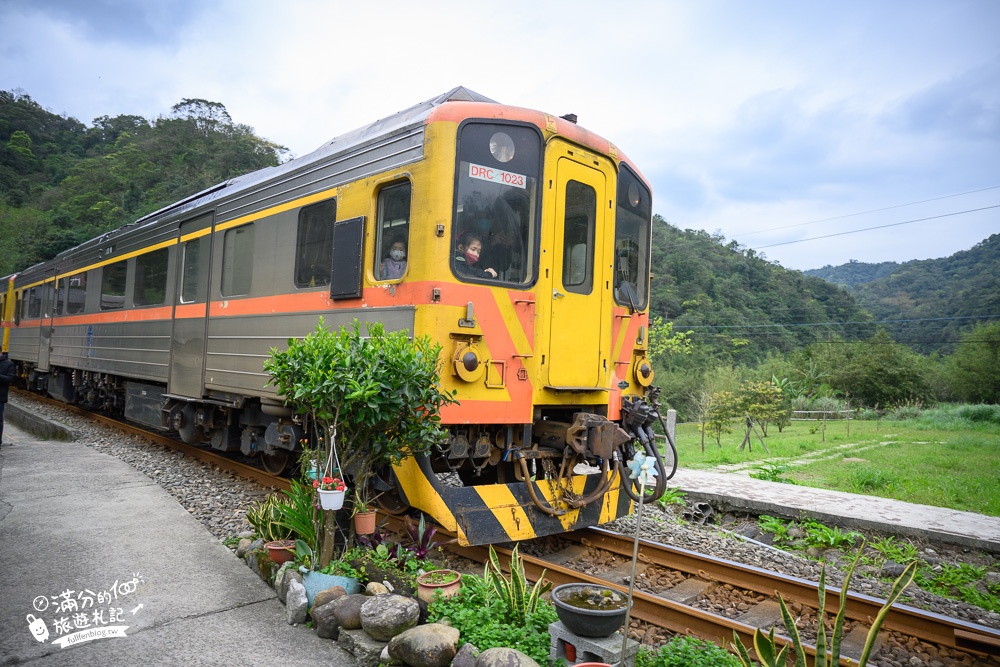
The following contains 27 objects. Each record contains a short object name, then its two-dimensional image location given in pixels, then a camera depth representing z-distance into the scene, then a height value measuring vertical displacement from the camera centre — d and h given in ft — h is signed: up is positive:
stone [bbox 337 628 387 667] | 10.95 -4.83
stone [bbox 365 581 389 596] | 12.74 -4.41
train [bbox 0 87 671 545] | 15.30 +1.90
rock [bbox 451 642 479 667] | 10.03 -4.47
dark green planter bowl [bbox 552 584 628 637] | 9.92 -3.69
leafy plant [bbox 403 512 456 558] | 14.63 -4.11
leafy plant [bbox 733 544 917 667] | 8.52 -3.46
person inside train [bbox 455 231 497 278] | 15.44 +2.56
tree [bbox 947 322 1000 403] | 122.01 +3.89
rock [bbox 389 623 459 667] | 10.37 -4.48
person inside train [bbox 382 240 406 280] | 15.90 +2.38
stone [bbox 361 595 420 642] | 11.18 -4.35
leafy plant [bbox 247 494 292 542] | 15.71 -4.08
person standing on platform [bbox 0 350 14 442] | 28.30 -1.25
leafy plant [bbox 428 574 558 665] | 10.89 -4.42
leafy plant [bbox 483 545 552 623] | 11.87 -4.15
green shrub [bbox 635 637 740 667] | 10.12 -4.36
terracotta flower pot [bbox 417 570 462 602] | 12.56 -4.23
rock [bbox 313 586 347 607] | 12.50 -4.49
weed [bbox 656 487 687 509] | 25.48 -4.84
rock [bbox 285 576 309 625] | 12.47 -4.71
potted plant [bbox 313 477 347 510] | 13.19 -2.67
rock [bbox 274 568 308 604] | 13.47 -4.56
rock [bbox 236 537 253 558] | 15.88 -4.66
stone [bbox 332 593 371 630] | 11.78 -4.51
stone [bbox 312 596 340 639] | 11.91 -4.78
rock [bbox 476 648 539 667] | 9.64 -4.29
